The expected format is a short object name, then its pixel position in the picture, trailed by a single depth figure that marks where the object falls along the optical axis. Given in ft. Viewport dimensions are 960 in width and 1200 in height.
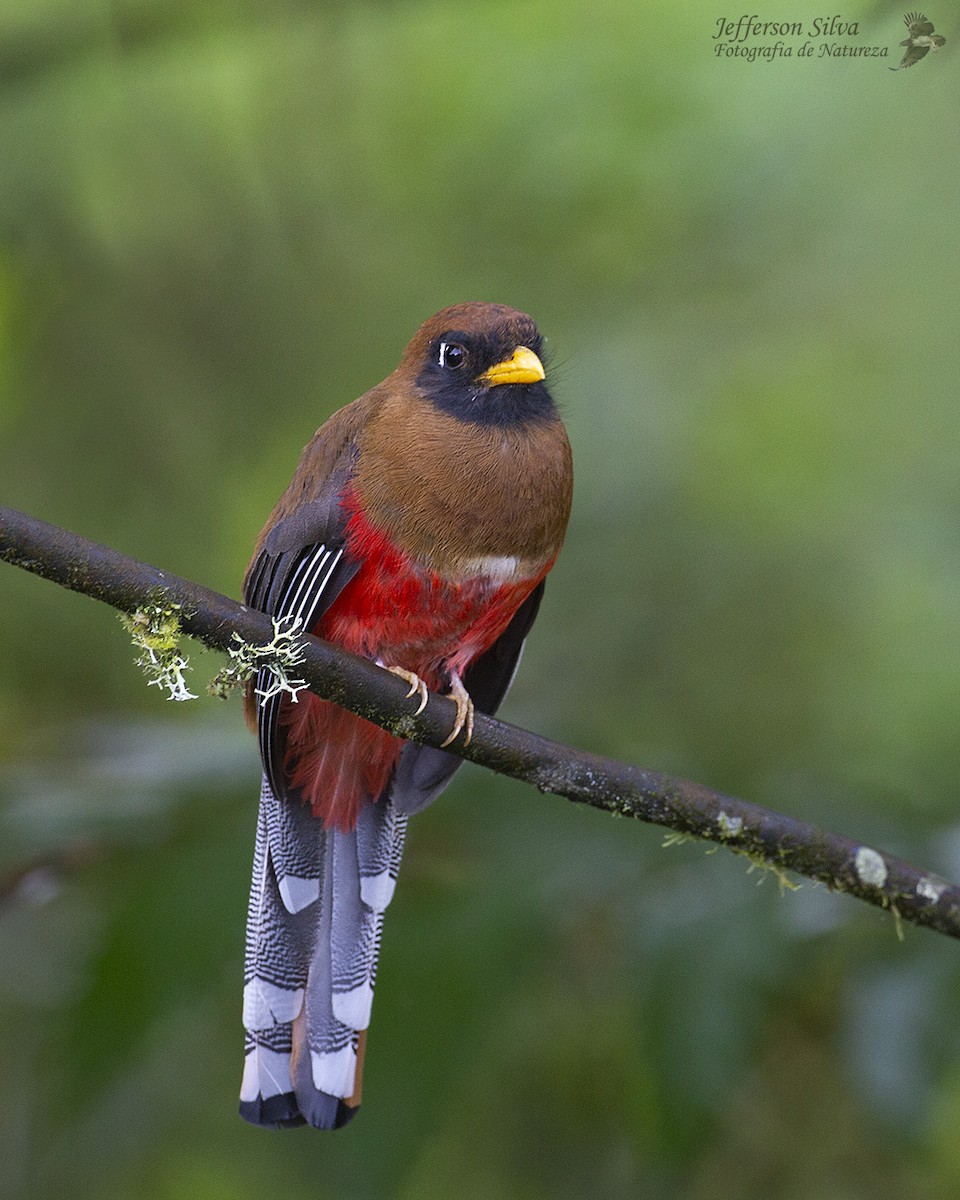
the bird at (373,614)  19.63
